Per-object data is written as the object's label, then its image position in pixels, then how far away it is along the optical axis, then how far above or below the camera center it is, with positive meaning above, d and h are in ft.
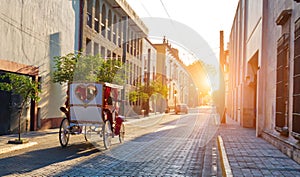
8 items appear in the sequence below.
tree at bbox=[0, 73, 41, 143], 39.50 +1.59
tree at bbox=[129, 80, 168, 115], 113.34 +3.74
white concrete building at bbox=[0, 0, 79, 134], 45.91 +7.72
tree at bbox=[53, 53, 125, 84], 53.72 +4.85
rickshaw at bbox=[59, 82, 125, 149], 37.81 -1.05
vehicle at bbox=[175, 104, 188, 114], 152.97 -2.37
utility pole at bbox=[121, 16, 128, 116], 104.72 +19.60
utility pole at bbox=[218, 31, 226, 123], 79.56 +2.82
